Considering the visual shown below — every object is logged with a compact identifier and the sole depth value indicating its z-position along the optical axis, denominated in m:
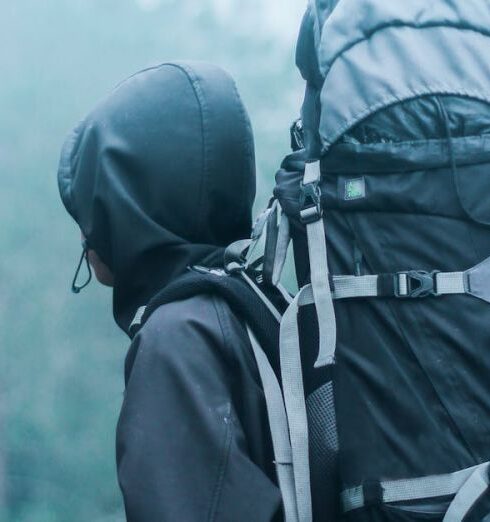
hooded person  2.73
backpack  2.70
